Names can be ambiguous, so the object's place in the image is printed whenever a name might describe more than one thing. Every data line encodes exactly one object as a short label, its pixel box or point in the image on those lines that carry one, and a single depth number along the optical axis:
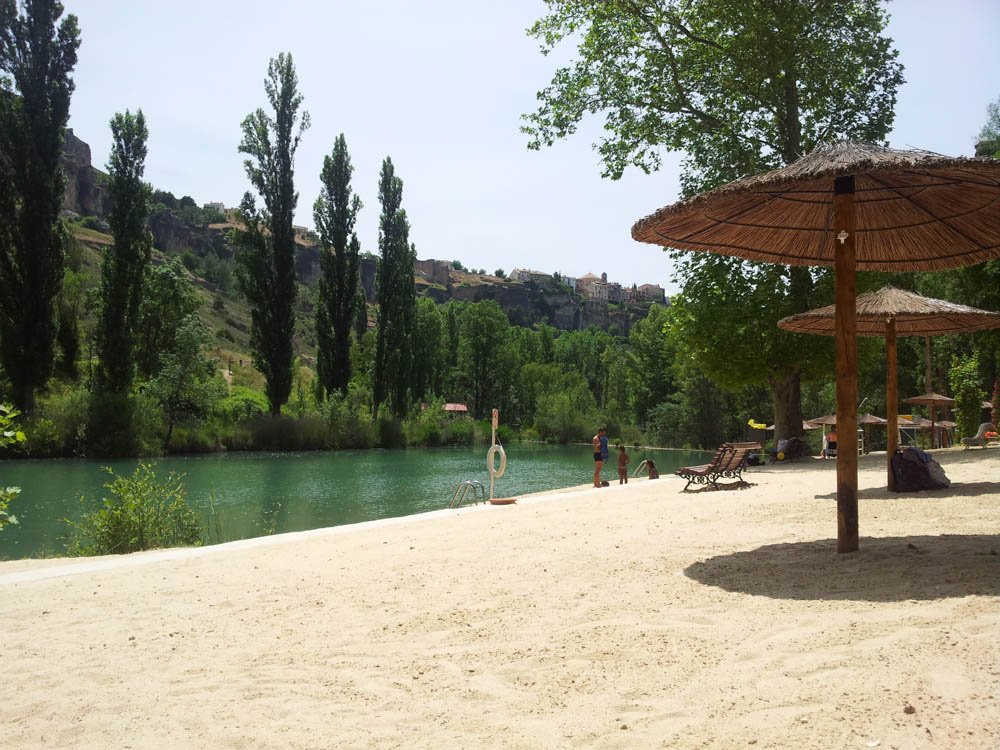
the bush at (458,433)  49.59
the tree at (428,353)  58.62
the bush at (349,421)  40.31
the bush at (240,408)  37.80
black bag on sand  9.18
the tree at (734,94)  18.53
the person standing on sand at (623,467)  15.95
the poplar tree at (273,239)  36.94
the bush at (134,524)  9.50
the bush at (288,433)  37.56
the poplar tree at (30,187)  28.92
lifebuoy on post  12.96
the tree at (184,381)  34.69
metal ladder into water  13.07
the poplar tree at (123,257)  32.25
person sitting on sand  17.27
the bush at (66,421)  29.78
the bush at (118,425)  30.48
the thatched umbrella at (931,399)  22.28
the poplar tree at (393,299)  44.28
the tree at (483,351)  69.25
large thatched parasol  5.38
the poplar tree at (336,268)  41.00
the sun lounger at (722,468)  12.58
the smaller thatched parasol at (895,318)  10.12
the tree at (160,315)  40.59
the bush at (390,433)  43.75
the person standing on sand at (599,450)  15.93
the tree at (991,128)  37.12
